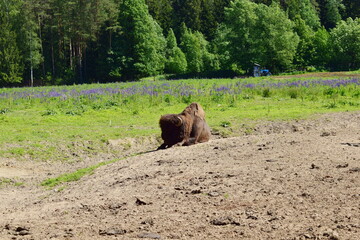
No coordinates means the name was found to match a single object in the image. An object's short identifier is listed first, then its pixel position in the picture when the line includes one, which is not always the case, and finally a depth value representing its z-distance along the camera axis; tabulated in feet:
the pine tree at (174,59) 548.31
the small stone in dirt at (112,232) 37.06
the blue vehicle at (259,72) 404.24
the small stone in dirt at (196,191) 44.88
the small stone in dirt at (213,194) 42.91
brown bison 74.02
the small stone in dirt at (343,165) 45.90
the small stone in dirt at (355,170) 44.34
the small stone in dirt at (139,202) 44.06
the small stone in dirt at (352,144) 56.86
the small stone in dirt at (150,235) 35.26
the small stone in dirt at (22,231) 39.65
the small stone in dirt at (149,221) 38.44
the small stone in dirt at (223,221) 36.47
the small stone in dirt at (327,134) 68.51
